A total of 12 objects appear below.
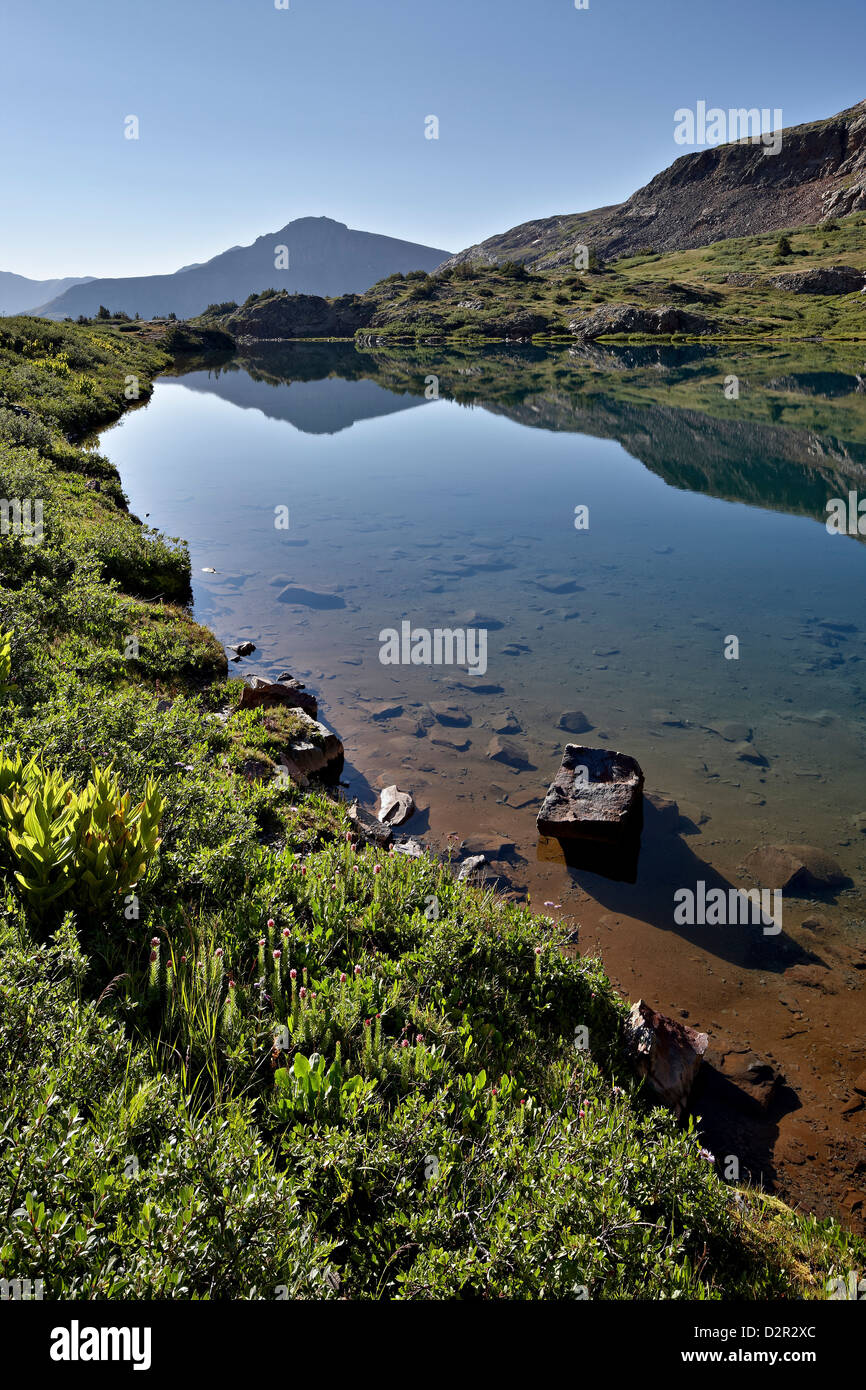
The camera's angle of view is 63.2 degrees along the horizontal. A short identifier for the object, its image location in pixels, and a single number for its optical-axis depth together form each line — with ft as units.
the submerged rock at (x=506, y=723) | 46.47
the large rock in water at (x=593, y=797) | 34.45
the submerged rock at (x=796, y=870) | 32.60
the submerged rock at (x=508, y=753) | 42.78
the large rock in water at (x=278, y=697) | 41.60
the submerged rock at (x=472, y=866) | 32.15
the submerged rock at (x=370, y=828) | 32.65
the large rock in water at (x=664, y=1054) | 20.88
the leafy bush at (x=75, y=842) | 18.11
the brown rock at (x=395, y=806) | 36.65
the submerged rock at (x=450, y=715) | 47.34
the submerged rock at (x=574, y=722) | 46.42
